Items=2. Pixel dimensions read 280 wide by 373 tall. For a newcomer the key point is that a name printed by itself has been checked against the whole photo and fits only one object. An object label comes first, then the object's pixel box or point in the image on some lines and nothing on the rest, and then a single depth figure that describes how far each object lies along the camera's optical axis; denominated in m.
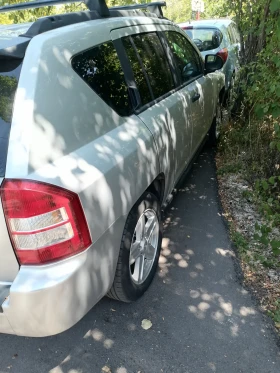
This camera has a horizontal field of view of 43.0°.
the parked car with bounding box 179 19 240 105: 7.54
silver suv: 1.67
